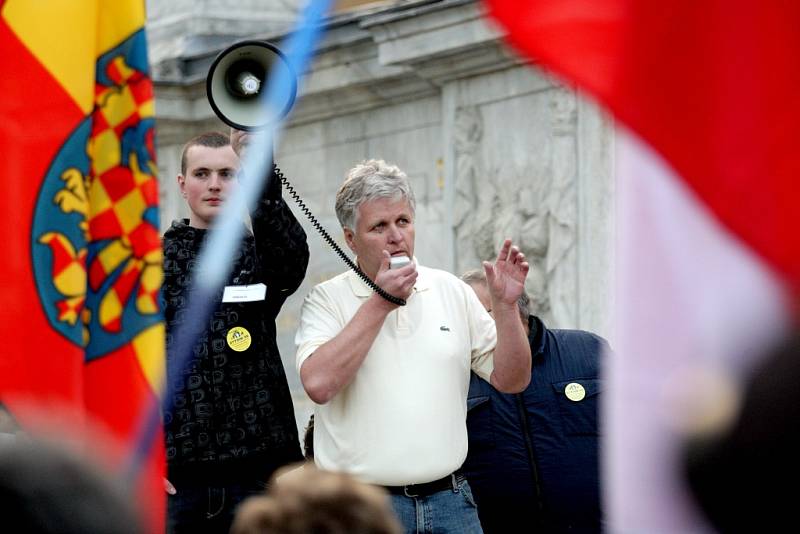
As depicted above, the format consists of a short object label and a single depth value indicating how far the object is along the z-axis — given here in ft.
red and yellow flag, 18.69
